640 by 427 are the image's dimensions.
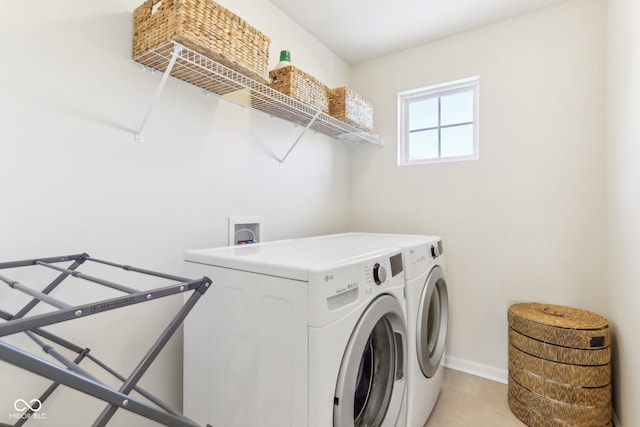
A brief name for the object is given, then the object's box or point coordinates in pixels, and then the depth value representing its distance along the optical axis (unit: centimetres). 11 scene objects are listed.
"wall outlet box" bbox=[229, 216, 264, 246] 169
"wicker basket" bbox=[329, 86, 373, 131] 204
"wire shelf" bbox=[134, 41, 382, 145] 122
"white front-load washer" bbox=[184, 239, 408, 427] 93
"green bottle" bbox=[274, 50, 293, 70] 171
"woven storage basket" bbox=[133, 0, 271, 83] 108
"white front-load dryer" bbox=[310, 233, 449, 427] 143
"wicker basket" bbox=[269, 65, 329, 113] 166
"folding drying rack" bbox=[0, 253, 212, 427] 55
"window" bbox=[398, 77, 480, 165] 232
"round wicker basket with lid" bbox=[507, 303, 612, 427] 154
